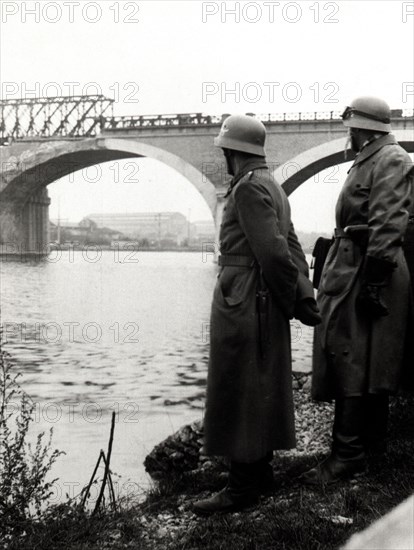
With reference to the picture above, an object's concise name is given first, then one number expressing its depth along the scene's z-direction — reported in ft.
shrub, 11.41
